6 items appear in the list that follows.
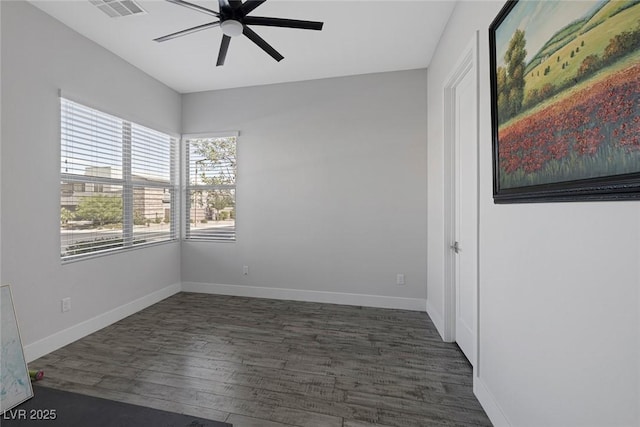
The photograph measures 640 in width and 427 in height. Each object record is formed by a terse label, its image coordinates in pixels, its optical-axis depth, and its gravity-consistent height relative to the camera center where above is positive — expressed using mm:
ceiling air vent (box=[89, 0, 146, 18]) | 2301 +1745
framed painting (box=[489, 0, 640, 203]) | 815 +422
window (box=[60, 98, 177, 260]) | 2732 +365
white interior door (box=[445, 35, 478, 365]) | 2324 +120
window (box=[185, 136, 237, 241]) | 4109 +399
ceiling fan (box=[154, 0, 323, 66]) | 1873 +1355
